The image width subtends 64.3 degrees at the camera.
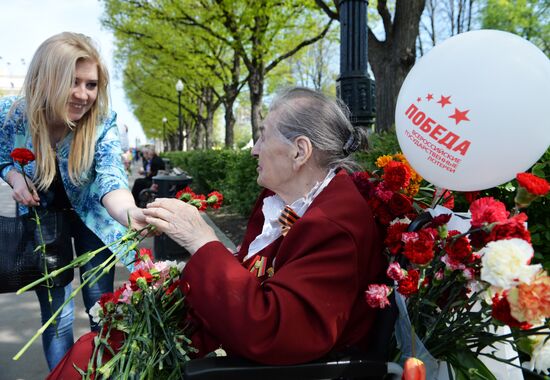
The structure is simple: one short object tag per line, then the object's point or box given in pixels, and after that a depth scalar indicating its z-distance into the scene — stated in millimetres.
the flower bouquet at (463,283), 1067
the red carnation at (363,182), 1730
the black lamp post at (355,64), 3699
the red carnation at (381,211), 1603
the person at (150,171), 9338
